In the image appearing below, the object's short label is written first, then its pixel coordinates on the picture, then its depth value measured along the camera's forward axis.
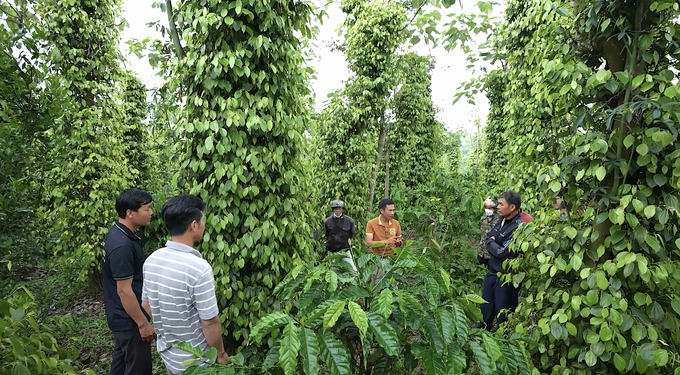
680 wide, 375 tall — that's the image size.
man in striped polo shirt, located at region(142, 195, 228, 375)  2.05
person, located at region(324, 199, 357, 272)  5.80
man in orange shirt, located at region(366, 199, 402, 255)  5.14
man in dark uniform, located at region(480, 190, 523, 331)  3.76
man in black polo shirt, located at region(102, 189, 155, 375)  2.61
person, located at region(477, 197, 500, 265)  4.31
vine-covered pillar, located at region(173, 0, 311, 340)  2.98
